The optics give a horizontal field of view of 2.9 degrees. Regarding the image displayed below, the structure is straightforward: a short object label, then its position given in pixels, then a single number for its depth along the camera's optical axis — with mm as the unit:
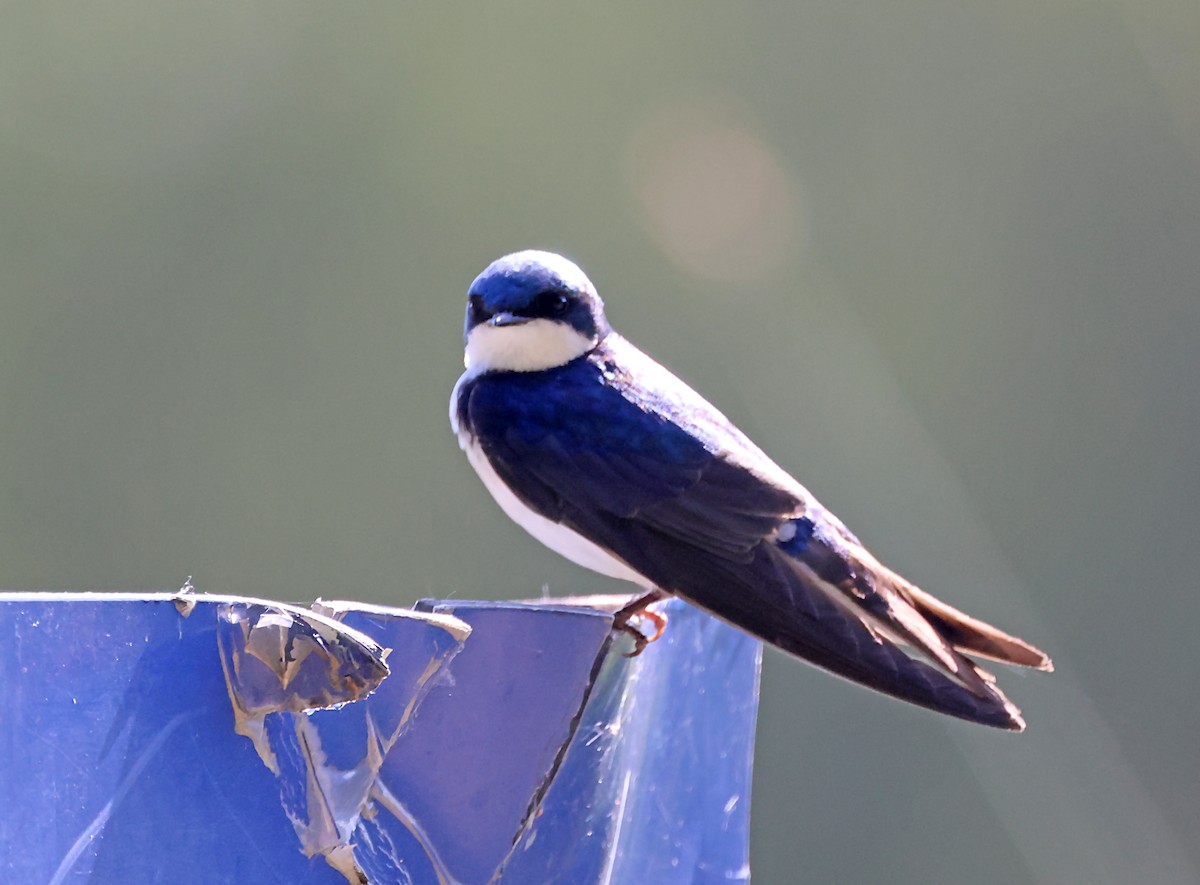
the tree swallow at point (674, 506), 3762
